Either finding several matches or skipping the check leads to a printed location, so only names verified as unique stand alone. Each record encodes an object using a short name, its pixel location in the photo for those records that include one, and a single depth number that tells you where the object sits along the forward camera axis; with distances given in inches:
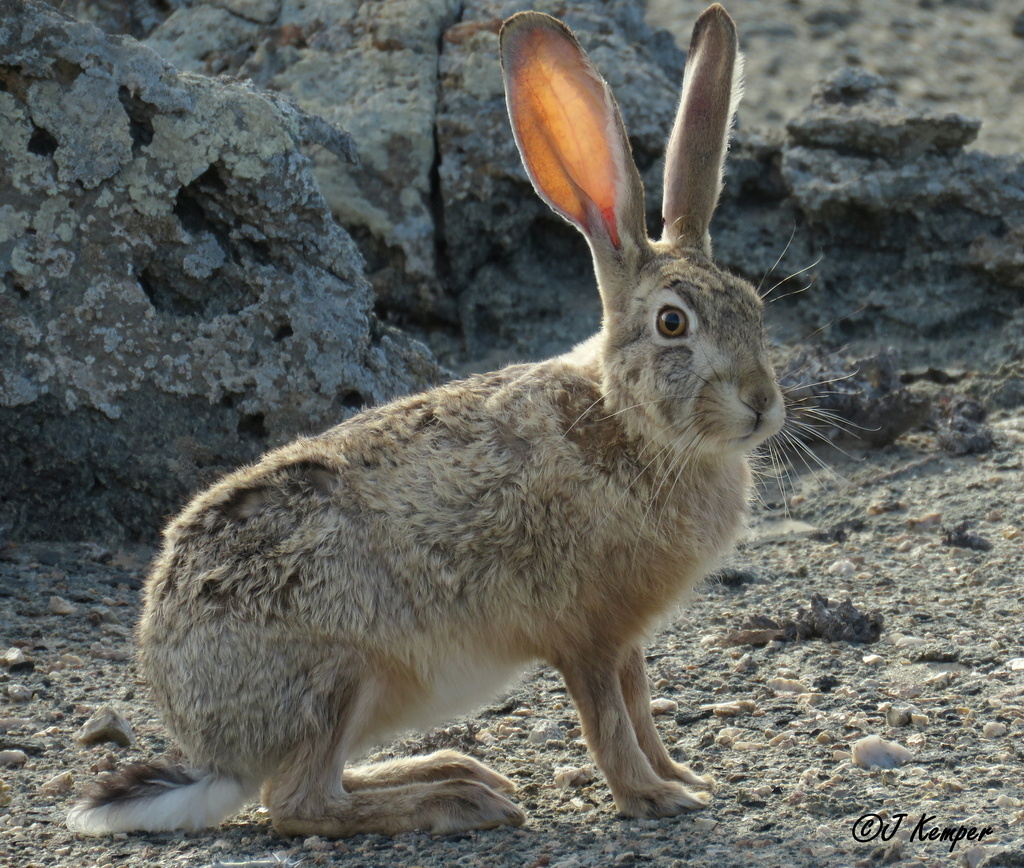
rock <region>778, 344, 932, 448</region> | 587.5
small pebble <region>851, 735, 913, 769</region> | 344.8
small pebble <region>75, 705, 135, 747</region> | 386.0
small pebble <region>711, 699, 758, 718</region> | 396.2
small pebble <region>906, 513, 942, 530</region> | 523.8
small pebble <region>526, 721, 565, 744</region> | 399.5
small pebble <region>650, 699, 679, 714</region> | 408.8
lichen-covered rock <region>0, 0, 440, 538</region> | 494.9
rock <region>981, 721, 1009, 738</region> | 353.4
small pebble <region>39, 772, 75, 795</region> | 358.0
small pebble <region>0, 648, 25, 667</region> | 421.4
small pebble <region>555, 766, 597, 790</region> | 367.6
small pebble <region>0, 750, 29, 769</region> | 371.6
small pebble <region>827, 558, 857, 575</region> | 497.4
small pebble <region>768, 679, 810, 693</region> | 406.3
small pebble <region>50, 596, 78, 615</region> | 461.4
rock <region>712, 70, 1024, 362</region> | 668.7
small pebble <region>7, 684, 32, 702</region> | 404.8
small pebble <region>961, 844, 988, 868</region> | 277.1
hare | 336.8
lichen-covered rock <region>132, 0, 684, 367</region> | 671.8
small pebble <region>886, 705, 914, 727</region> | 369.1
